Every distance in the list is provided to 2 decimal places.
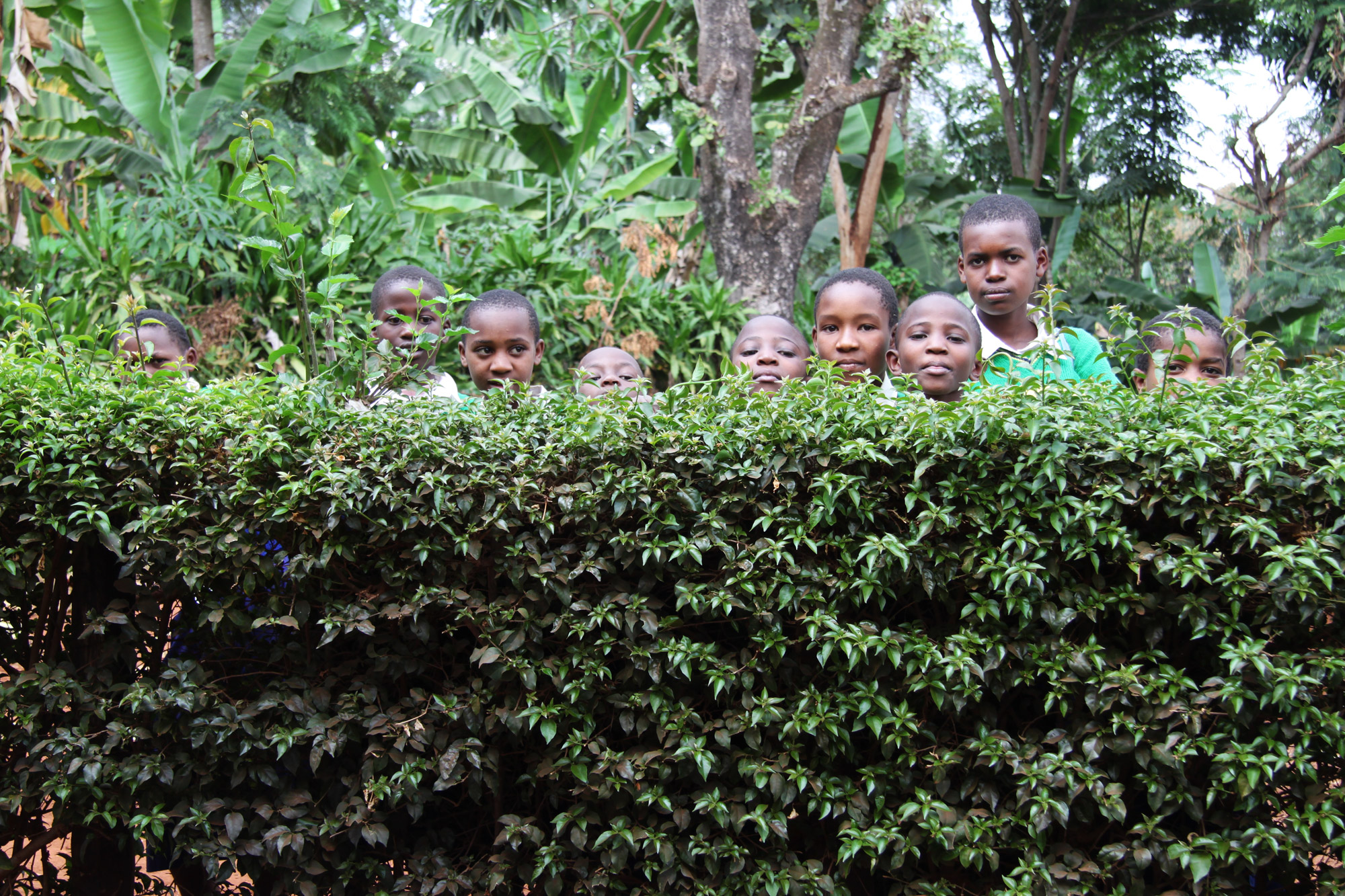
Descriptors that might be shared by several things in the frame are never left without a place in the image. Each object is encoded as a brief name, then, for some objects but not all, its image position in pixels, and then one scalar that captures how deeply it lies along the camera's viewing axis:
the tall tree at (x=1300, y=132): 11.46
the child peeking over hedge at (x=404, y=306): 4.44
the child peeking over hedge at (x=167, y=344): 4.57
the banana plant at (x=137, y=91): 9.11
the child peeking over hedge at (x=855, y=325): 3.96
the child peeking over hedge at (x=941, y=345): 3.57
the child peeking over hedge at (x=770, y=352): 4.12
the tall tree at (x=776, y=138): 7.99
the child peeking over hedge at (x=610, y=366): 4.81
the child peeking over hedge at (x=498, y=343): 4.45
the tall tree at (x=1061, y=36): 13.20
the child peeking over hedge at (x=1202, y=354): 4.22
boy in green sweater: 3.88
